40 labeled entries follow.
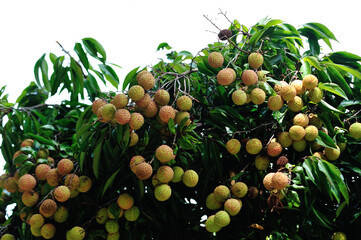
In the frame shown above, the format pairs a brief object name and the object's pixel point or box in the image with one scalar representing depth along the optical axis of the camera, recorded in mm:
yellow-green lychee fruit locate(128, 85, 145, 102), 1529
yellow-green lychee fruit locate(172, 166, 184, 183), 1621
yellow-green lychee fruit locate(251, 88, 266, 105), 1558
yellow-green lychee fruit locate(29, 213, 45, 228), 1747
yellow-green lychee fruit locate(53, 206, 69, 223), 1764
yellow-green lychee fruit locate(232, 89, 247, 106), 1559
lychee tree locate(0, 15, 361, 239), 1562
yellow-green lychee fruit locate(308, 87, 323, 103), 1562
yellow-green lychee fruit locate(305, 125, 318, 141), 1557
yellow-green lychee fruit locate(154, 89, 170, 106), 1577
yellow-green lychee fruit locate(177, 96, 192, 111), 1586
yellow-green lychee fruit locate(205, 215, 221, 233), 1601
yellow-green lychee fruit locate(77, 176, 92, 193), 1727
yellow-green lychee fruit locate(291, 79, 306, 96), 1583
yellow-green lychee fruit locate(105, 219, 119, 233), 1698
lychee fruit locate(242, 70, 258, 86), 1560
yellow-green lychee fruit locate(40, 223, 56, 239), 1742
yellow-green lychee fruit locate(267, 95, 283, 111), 1564
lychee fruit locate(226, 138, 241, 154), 1619
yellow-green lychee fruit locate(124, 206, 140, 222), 1692
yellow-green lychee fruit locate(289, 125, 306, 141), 1554
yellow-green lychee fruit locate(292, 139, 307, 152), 1615
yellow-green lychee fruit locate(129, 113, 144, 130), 1517
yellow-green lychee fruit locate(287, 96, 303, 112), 1577
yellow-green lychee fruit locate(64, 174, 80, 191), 1705
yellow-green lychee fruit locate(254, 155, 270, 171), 1651
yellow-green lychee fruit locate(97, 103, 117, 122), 1538
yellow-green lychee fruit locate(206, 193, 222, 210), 1654
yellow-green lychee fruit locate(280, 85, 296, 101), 1542
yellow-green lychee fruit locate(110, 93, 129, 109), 1545
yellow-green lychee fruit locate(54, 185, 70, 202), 1669
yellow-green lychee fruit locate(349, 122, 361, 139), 1593
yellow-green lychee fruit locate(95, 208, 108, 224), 1711
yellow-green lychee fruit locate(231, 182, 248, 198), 1610
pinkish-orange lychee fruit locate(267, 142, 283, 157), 1596
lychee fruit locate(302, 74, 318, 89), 1556
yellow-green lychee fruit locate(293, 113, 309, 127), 1577
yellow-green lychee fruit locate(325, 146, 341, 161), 1592
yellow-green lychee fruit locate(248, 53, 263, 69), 1619
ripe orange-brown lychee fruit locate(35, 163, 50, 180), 1828
